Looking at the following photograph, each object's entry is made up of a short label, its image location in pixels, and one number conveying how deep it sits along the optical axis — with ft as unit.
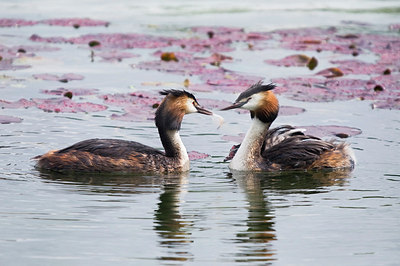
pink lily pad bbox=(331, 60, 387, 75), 56.49
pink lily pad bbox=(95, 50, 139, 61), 59.82
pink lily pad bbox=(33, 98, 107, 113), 44.32
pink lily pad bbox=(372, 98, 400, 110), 47.09
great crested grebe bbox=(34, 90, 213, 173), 35.19
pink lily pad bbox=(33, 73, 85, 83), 51.52
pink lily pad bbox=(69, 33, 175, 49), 64.75
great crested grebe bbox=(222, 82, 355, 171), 36.94
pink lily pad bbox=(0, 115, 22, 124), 41.88
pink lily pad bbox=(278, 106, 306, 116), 45.32
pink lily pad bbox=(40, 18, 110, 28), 73.10
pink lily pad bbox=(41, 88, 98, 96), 48.06
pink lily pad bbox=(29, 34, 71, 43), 64.95
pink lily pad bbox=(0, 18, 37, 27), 72.22
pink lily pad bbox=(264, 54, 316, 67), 59.00
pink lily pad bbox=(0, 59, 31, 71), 54.24
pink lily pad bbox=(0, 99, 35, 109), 44.50
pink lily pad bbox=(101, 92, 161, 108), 46.19
